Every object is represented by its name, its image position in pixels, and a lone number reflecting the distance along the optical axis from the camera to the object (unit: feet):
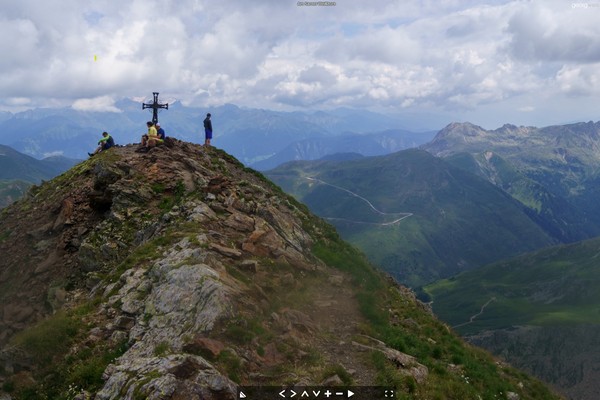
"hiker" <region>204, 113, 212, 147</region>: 150.69
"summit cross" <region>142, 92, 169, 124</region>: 148.46
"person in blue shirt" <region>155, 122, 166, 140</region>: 140.17
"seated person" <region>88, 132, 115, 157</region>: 148.36
